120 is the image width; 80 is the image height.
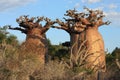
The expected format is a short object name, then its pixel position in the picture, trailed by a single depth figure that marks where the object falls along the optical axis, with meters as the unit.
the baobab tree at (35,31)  38.87
